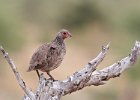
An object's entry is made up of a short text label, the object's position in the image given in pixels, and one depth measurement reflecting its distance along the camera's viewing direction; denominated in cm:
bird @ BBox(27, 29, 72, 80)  1519
